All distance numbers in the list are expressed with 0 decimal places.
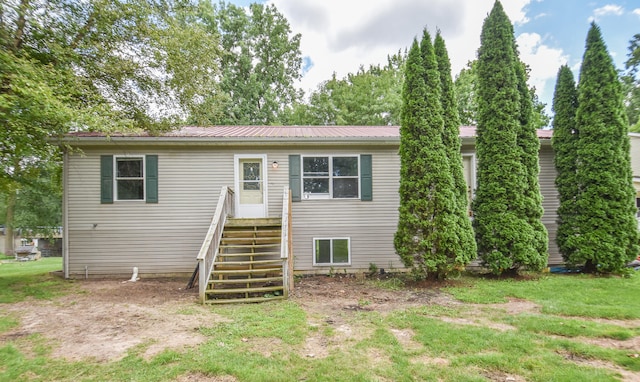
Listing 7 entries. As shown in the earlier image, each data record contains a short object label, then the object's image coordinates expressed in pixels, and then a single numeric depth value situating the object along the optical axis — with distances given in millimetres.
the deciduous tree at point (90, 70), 5188
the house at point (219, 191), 7277
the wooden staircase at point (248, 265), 5438
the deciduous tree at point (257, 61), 19547
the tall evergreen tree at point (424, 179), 5906
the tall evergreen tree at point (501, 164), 6410
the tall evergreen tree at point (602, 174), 6605
